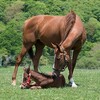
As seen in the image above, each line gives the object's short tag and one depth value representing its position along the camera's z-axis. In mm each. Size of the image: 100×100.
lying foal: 13319
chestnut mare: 13125
